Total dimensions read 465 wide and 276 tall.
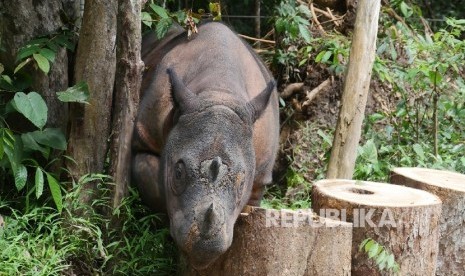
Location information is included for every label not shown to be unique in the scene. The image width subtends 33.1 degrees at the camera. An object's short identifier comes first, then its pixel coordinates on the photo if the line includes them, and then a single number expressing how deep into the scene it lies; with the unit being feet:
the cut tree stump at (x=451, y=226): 18.45
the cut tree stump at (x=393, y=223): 16.19
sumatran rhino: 15.12
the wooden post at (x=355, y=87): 21.97
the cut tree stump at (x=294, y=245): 15.49
